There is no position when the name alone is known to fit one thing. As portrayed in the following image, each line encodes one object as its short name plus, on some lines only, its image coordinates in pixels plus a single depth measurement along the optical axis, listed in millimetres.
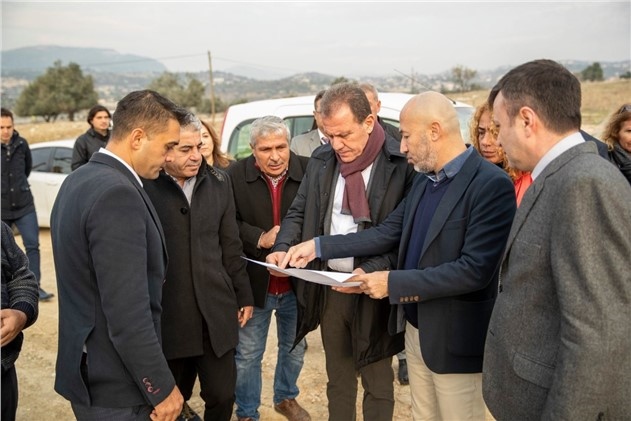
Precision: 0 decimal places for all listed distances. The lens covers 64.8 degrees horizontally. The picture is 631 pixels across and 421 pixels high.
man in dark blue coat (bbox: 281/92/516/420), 2209
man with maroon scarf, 2781
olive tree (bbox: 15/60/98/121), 52062
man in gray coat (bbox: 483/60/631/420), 1389
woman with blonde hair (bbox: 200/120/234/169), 3746
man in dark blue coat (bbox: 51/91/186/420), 1830
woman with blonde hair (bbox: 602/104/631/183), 3945
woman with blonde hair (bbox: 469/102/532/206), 3648
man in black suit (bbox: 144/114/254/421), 2742
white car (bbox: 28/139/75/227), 9234
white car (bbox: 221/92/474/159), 6172
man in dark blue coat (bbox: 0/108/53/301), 5938
